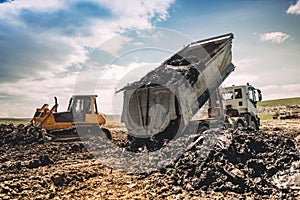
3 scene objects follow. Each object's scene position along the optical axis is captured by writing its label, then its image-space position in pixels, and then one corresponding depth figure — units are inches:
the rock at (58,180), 244.8
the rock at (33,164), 308.3
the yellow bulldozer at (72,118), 502.3
